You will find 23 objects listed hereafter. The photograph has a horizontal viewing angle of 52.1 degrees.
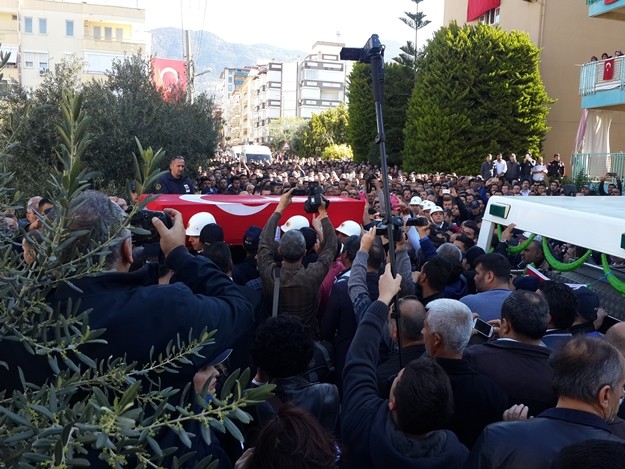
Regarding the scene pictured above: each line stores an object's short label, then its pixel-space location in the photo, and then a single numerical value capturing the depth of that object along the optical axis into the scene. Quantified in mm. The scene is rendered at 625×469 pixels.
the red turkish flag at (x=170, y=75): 17953
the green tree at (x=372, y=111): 35531
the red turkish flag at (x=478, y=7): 30834
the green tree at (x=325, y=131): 57938
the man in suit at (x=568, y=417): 2166
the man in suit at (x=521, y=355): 2979
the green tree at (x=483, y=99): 26172
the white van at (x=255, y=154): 43312
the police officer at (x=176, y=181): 8906
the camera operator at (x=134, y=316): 1827
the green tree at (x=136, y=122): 12078
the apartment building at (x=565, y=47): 27125
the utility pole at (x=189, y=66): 18950
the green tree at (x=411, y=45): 38625
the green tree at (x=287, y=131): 73125
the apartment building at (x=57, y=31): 49812
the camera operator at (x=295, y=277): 4539
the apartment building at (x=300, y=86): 113875
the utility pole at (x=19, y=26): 48069
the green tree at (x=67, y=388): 1090
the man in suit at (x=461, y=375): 2828
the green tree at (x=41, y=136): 10203
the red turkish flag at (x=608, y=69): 21203
